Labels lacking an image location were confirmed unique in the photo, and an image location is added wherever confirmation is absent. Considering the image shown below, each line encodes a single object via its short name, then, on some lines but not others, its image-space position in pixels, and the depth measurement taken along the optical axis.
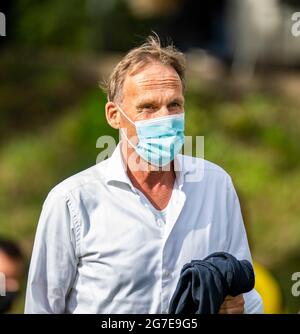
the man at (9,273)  7.66
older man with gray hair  5.67
